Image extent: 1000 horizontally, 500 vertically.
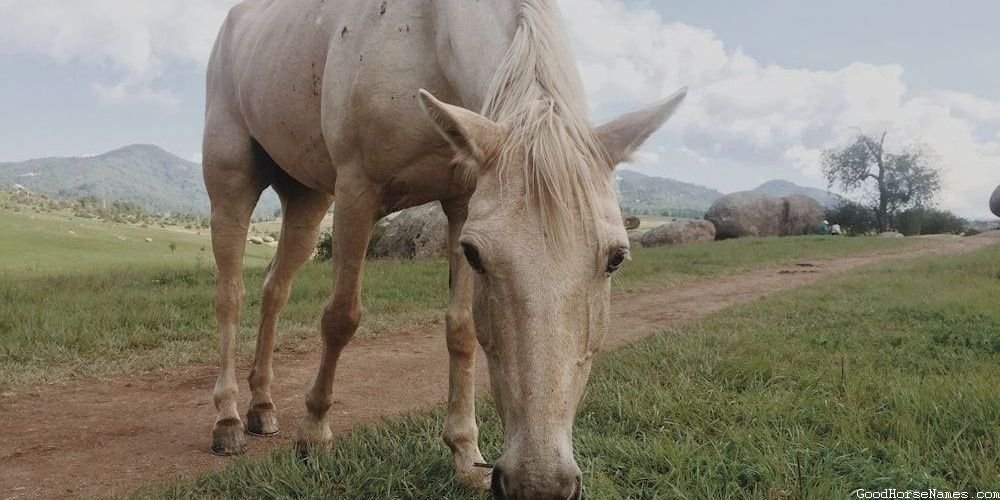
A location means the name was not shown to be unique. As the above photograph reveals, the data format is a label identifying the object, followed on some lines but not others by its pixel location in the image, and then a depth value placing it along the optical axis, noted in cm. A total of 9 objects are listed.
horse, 170
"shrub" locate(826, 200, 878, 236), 4056
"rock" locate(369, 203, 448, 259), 1430
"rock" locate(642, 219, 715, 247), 2698
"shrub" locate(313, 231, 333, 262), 1528
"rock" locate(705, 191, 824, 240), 3159
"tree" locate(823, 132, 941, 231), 4572
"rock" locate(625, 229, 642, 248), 2659
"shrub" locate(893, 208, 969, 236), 3994
